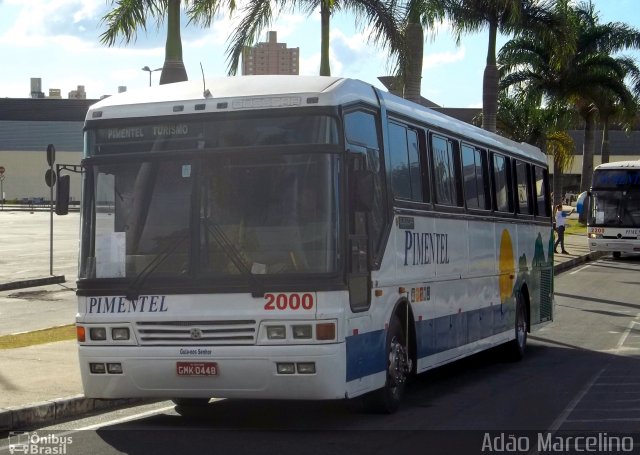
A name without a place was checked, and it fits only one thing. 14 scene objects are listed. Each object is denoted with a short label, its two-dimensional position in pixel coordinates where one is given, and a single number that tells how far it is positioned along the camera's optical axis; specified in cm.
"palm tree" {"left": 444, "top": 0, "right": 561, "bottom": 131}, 3325
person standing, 4203
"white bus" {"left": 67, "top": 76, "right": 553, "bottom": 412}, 973
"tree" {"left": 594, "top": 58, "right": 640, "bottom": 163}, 5341
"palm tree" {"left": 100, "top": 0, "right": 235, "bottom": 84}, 2131
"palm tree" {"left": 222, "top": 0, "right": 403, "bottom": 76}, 2419
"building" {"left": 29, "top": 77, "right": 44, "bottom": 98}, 13552
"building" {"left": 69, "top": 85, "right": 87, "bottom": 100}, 16025
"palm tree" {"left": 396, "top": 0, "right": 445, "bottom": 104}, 2491
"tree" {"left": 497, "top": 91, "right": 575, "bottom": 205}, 5209
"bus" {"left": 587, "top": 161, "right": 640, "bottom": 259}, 4234
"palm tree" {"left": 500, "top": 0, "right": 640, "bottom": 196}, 4888
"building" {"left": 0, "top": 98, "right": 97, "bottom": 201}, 11362
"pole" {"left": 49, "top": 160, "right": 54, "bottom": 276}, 3062
